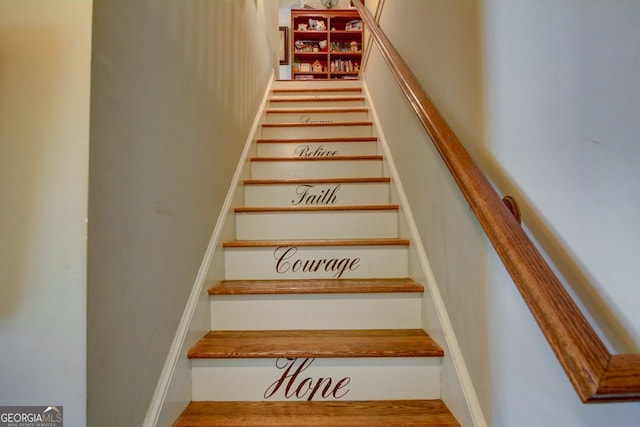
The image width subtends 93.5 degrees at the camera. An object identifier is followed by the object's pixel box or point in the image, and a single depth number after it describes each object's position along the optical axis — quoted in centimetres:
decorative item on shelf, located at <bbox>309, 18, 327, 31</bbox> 510
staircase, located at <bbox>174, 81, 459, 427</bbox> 96
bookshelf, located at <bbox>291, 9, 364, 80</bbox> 508
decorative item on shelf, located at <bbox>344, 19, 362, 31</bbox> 516
